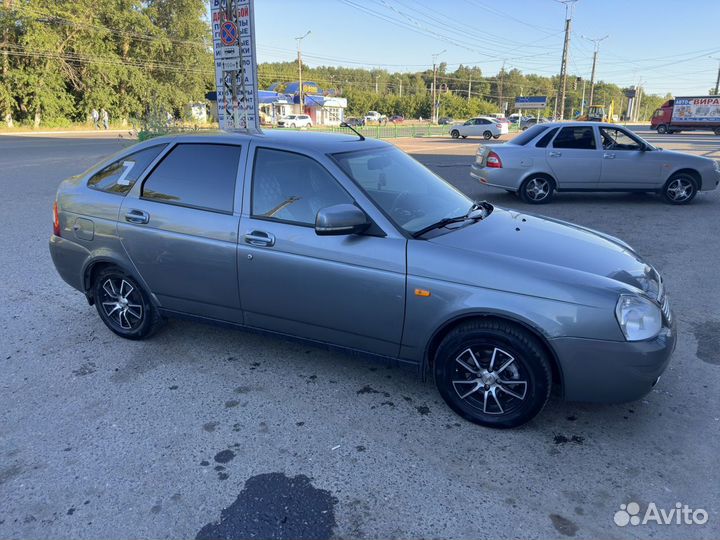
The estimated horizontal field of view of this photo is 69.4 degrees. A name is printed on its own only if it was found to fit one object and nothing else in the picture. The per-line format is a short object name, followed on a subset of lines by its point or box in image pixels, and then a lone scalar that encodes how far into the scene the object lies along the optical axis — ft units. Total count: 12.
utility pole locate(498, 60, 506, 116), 451.73
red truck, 137.39
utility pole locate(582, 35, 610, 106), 181.04
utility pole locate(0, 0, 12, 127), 142.00
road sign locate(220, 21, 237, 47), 33.22
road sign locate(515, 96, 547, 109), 207.82
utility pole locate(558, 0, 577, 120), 116.57
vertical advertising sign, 33.06
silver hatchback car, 9.36
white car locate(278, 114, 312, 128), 177.39
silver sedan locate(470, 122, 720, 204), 32.91
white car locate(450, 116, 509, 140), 123.34
